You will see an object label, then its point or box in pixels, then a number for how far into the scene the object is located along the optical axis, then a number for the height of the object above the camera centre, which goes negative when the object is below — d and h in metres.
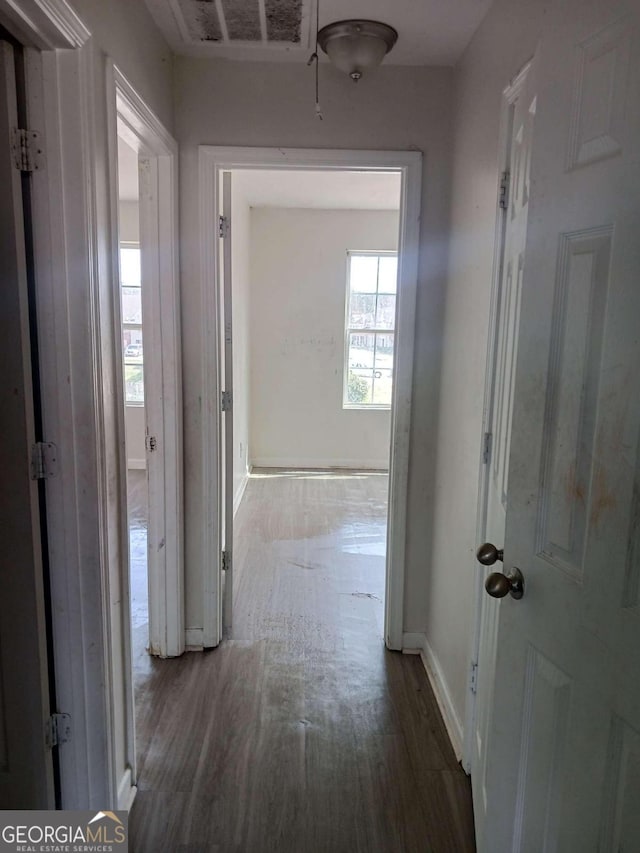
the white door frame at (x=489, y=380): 1.65 -0.11
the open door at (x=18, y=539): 1.32 -0.51
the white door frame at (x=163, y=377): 2.23 -0.16
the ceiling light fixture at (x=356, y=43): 1.94 +1.02
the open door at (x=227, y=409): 2.46 -0.32
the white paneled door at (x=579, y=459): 0.82 -0.18
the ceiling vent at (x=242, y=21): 1.81 +1.05
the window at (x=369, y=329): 5.68 +0.12
